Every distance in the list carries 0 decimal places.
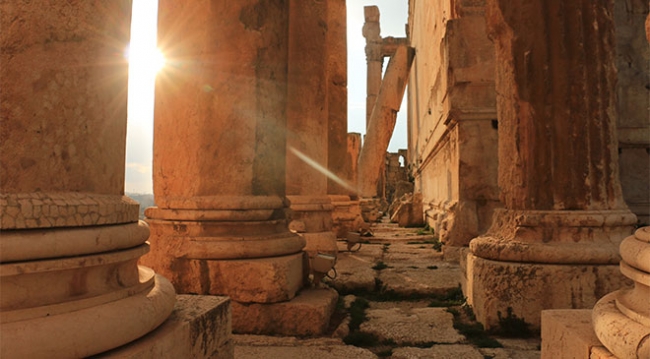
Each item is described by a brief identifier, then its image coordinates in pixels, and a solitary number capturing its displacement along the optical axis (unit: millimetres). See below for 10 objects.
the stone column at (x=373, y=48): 26152
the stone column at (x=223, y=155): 3252
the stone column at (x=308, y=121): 6039
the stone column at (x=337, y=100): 8781
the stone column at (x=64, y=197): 1354
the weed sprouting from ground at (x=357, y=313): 3364
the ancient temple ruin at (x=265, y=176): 1458
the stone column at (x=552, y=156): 3168
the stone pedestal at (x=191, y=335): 1559
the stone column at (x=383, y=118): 14273
